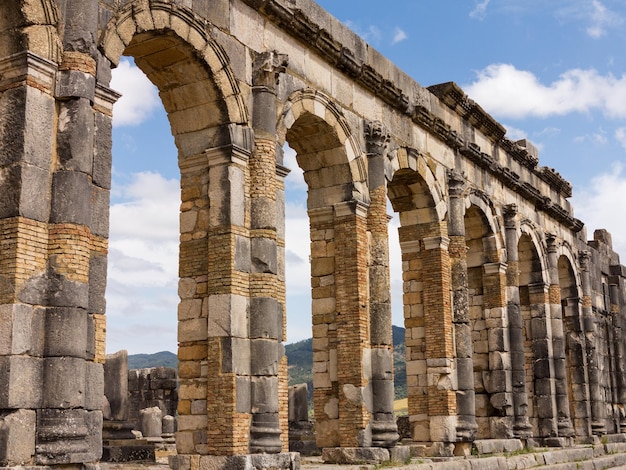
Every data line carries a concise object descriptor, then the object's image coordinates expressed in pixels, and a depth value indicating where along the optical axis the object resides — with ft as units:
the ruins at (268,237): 27.43
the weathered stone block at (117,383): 49.88
